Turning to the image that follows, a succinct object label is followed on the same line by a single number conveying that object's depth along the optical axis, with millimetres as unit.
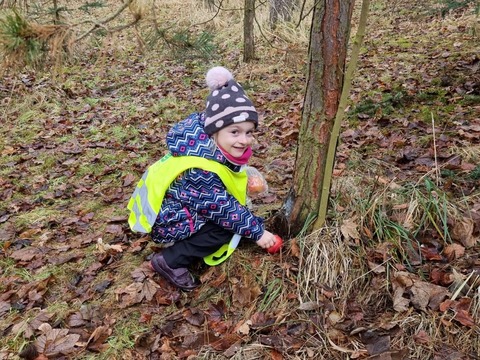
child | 2473
